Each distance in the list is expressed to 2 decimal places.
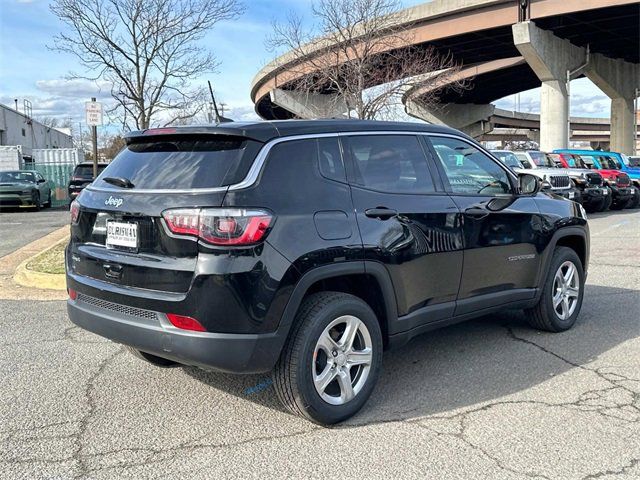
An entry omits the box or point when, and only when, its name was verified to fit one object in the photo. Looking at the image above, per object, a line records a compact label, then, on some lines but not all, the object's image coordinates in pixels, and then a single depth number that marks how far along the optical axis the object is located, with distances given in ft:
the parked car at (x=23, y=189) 68.28
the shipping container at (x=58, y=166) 85.40
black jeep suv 10.96
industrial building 152.16
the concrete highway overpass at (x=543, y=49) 100.12
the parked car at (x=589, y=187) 56.54
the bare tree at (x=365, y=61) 74.79
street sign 36.37
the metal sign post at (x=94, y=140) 37.75
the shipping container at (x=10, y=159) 99.68
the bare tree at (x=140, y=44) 46.11
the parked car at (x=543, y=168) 52.43
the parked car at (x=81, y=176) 67.39
